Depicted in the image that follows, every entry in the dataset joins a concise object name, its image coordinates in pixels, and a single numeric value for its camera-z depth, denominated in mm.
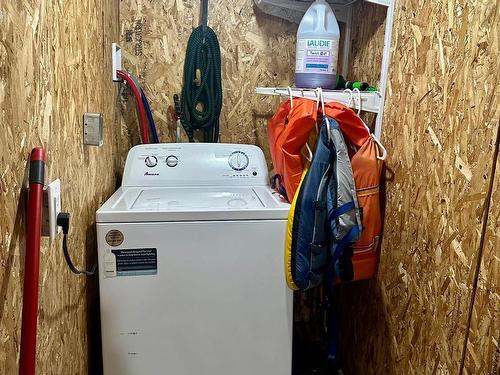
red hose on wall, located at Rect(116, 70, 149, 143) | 1824
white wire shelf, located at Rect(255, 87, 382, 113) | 1557
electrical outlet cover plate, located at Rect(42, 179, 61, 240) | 902
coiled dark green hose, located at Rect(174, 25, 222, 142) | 1904
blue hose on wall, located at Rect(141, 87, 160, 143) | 1928
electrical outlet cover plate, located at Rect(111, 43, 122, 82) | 1758
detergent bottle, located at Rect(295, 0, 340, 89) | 1662
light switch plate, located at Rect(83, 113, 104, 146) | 1311
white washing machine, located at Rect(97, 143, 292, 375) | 1350
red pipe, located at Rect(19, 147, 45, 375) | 738
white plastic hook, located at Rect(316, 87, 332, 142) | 1391
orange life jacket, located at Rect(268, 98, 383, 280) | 1429
